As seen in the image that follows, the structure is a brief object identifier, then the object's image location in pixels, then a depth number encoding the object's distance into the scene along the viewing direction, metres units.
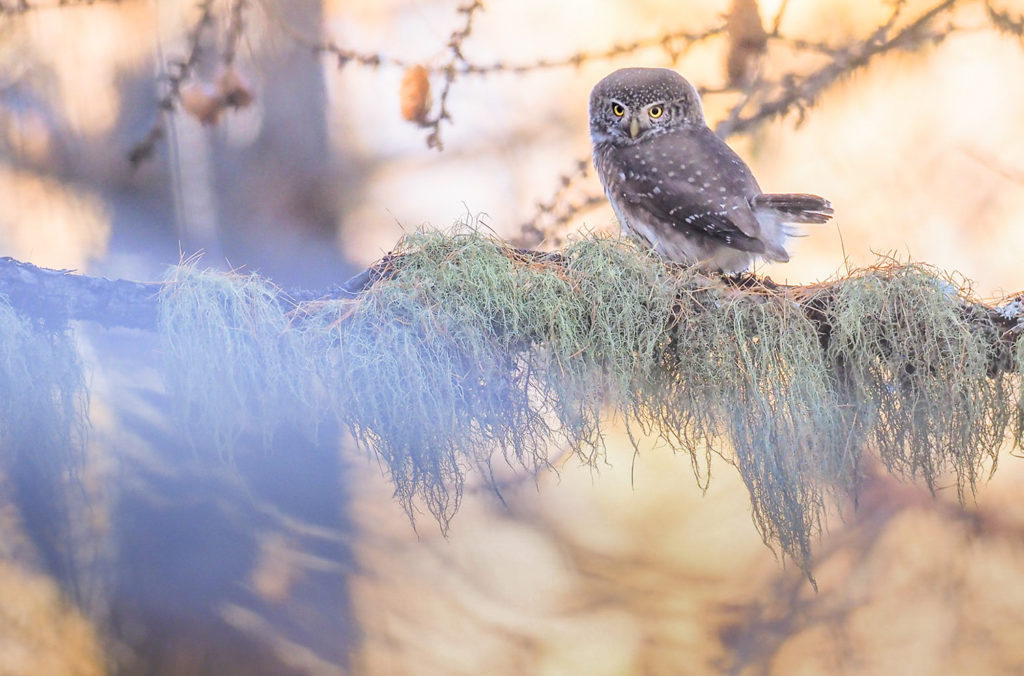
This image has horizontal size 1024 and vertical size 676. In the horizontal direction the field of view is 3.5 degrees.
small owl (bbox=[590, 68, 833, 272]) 9.79
